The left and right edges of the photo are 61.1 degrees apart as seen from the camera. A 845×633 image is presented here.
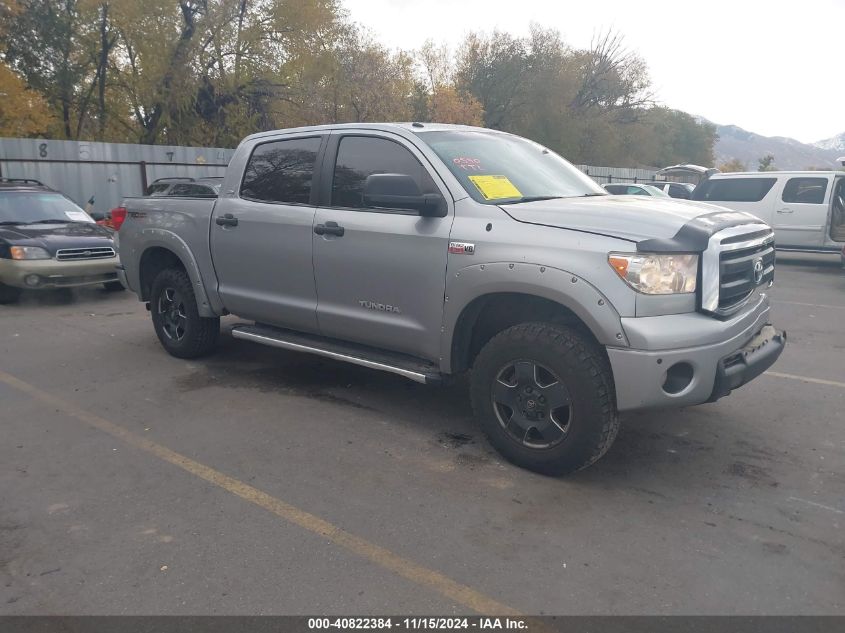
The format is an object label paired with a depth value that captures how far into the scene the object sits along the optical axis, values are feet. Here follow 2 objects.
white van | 43.39
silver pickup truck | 11.94
